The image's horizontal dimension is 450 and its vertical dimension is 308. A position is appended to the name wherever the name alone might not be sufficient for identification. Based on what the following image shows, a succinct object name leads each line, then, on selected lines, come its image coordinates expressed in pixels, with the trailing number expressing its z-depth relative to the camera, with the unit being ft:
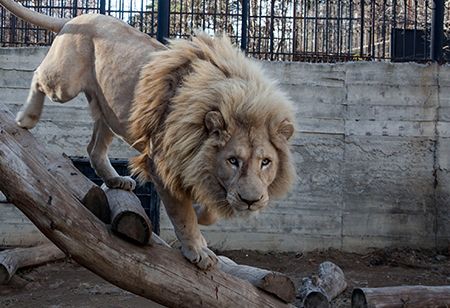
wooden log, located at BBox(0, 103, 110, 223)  13.02
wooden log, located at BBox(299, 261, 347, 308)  19.56
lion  11.73
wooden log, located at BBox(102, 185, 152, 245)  12.44
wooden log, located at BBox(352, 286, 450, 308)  18.58
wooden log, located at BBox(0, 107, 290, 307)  11.52
